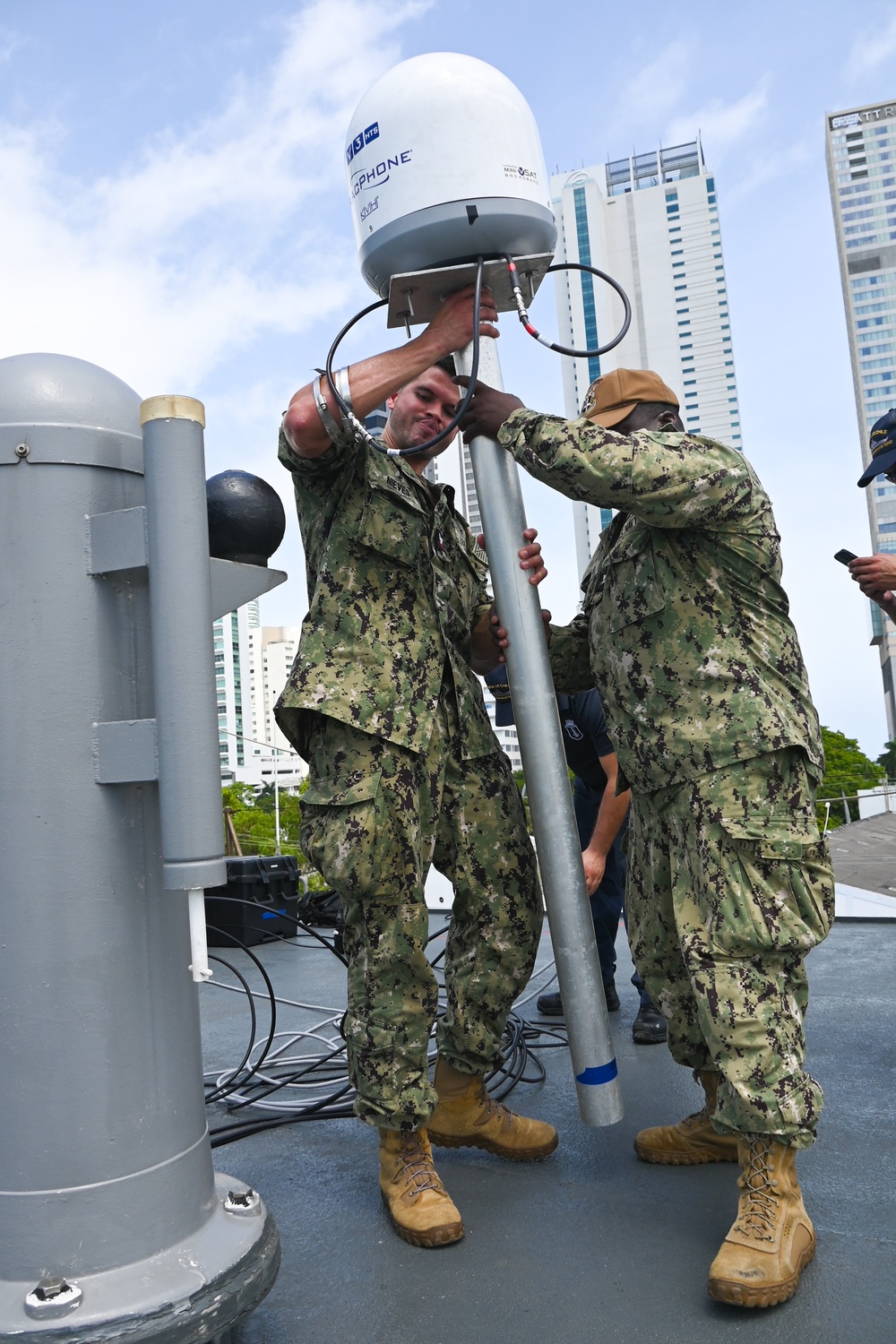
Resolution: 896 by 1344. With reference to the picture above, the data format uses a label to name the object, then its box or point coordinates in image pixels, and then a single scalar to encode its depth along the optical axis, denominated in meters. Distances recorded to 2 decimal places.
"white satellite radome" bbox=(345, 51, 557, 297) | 2.21
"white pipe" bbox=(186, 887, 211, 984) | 1.35
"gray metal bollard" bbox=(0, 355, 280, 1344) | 1.29
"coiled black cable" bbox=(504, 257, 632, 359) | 2.32
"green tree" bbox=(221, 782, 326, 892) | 54.12
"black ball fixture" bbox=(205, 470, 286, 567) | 1.63
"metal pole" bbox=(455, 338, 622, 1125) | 2.16
